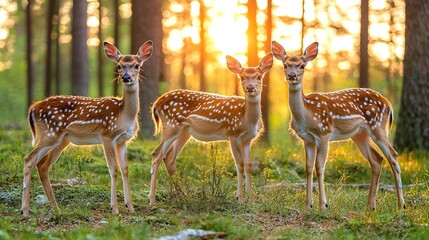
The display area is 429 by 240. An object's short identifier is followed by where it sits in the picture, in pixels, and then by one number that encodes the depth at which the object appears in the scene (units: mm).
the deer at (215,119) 9625
